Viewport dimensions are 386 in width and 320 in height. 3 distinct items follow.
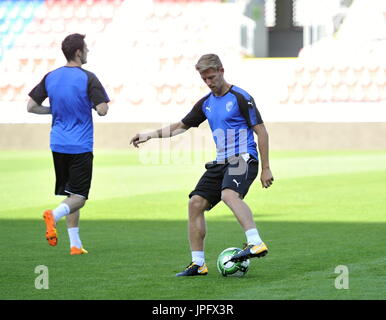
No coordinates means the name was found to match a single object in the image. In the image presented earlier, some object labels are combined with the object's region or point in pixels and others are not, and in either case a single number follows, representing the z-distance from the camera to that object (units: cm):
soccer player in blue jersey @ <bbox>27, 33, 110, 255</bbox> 1981
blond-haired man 1647
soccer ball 1677
